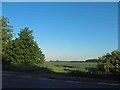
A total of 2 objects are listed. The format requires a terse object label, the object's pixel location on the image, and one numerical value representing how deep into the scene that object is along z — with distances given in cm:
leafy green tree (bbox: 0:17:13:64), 1299
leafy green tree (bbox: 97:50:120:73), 877
